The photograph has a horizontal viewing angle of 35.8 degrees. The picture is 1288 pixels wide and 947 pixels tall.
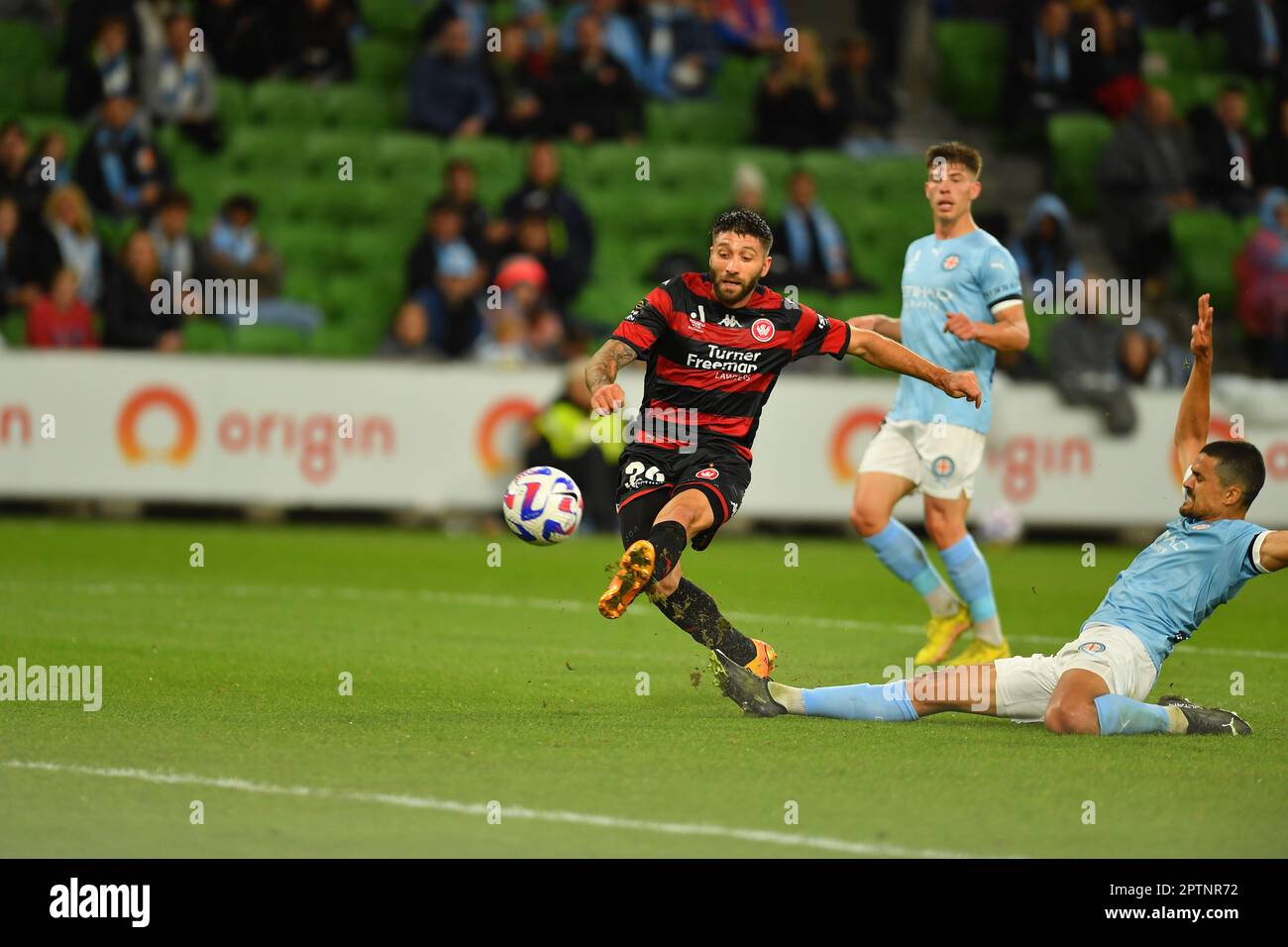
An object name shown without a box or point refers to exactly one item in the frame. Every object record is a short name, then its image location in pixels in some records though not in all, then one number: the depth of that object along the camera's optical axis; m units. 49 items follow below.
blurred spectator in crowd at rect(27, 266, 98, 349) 17.22
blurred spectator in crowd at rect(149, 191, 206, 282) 17.70
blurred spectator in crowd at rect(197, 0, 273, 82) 19.91
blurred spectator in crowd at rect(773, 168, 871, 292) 18.75
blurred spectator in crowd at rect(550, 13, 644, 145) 19.78
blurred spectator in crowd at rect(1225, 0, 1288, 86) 21.88
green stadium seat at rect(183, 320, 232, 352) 17.39
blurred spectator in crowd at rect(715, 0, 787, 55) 21.77
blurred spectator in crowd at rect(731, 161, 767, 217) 18.53
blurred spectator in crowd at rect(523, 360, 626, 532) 16.62
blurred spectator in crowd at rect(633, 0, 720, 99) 20.81
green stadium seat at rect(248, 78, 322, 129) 20.11
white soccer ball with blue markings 8.10
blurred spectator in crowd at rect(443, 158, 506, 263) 18.39
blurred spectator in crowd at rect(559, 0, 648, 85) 20.36
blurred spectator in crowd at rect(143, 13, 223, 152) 19.11
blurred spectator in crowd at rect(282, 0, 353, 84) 19.98
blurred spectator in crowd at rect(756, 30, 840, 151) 20.44
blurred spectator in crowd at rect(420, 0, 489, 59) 19.72
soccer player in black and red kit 8.02
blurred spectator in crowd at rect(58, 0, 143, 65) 19.09
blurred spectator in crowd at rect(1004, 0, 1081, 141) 20.77
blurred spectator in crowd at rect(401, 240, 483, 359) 18.04
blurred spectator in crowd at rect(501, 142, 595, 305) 18.52
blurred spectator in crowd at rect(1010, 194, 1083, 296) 18.44
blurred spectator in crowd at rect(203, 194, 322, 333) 17.95
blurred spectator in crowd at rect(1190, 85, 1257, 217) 20.38
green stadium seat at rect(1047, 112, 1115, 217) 20.86
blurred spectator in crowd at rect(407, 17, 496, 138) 19.73
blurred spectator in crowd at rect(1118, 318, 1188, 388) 17.80
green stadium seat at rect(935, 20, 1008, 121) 22.28
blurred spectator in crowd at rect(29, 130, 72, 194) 17.86
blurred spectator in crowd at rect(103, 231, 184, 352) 17.34
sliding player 7.44
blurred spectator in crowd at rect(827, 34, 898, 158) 20.95
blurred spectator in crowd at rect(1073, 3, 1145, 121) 20.97
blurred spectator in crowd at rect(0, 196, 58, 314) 17.59
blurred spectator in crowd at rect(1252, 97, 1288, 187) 20.59
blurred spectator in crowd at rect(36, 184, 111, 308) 17.55
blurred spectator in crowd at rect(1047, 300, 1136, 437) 17.22
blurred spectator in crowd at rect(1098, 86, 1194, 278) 19.83
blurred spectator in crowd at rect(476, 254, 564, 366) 17.53
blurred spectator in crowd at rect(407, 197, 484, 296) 18.20
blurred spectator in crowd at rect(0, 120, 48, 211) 17.80
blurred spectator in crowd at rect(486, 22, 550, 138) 19.86
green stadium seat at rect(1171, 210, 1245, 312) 19.91
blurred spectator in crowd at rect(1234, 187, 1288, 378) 19.09
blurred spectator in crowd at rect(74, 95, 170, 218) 18.38
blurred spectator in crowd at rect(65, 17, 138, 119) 18.91
